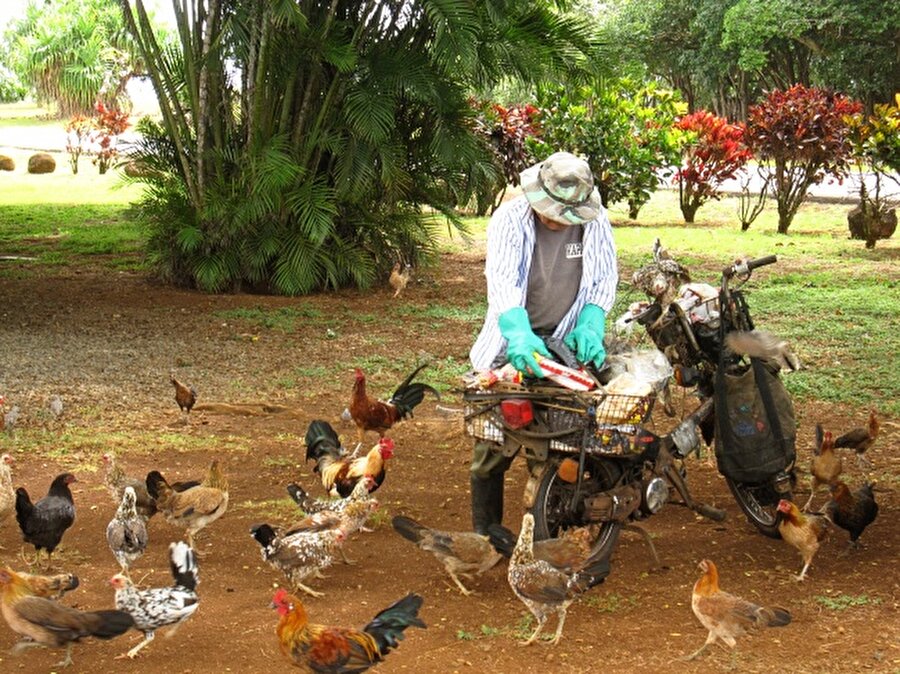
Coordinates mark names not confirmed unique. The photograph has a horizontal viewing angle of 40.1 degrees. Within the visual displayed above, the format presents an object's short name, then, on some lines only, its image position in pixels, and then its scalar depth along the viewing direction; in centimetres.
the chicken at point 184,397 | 930
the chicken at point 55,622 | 503
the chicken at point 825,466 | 726
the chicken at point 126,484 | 677
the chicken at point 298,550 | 593
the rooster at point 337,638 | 480
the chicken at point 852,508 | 647
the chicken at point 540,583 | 538
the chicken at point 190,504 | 663
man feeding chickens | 582
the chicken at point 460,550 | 593
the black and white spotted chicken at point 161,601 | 520
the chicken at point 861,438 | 794
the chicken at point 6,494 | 685
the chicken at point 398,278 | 1551
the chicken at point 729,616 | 514
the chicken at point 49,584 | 542
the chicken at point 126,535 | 611
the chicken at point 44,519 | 629
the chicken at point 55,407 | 948
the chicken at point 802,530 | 616
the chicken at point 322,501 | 654
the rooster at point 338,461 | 705
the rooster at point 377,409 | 855
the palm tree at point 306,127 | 1419
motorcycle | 568
